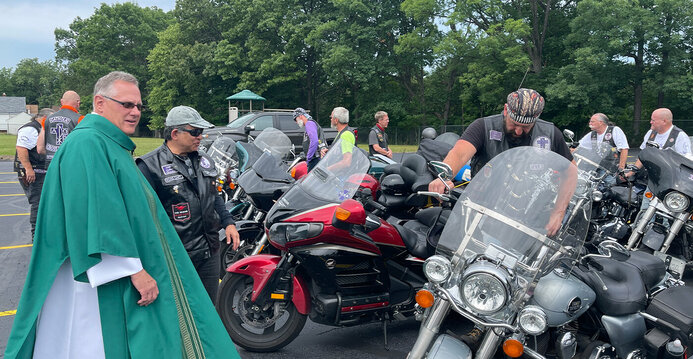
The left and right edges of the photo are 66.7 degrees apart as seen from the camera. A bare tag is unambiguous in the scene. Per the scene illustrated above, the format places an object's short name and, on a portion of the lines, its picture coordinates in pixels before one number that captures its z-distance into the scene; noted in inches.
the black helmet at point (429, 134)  245.0
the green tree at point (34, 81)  4111.7
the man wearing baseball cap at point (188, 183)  130.4
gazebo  1204.9
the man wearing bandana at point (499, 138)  150.1
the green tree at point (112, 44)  2172.7
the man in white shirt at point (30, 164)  261.1
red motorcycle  150.2
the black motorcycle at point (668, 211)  171.5
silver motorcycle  98.1
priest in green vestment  81.9
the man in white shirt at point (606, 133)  339.9
